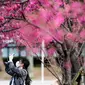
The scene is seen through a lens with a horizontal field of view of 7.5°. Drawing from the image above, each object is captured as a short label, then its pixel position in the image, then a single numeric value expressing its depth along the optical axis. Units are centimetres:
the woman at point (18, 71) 1519
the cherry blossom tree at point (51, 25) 1306
